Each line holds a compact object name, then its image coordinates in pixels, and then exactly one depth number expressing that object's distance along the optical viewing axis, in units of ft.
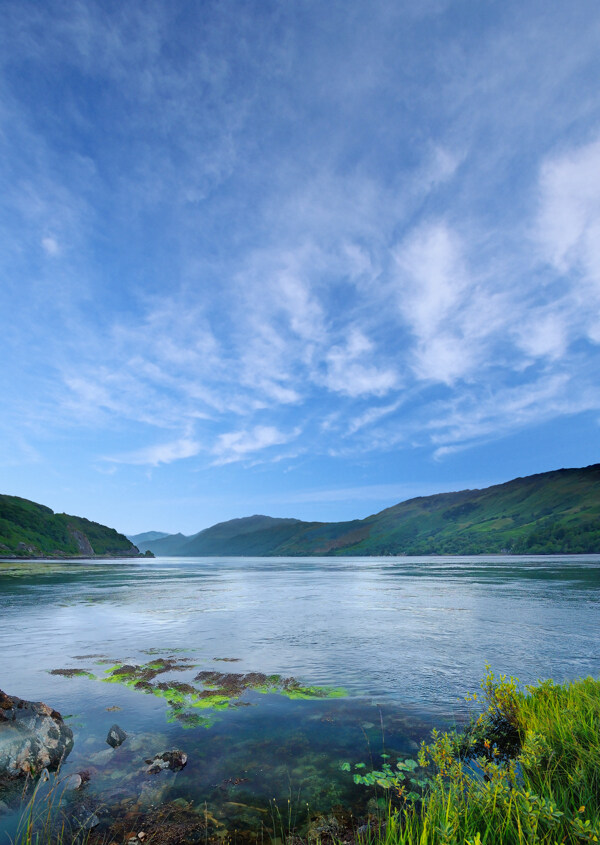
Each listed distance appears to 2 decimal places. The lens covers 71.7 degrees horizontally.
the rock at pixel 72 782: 30.60
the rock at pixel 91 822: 25.82
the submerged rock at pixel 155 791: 28.73
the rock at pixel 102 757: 34.55
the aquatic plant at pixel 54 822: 24.49
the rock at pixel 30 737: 33.19
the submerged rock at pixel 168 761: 33.37
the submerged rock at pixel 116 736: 37.99
